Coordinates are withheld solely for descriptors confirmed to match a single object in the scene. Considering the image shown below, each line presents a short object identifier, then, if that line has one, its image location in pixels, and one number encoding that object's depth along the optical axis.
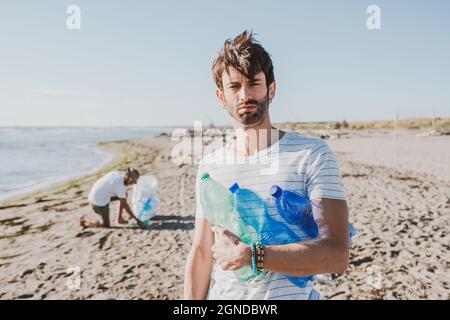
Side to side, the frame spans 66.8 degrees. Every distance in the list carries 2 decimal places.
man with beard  1.45
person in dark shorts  7.95
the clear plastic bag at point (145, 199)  8.23
